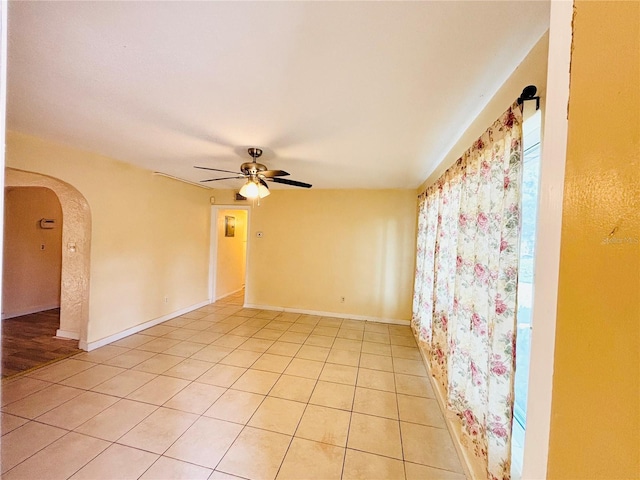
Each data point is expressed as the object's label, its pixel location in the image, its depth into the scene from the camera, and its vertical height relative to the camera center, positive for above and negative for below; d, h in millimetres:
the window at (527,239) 1254 +27
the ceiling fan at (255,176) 2486 +583
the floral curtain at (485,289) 1167 -263
